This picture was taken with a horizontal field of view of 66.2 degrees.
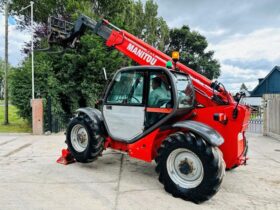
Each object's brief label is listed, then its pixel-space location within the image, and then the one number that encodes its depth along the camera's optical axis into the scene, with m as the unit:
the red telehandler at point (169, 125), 3.12
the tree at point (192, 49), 20.45
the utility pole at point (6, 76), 10.37
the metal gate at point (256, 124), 8.79
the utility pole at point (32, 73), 8.08
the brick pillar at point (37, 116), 7.90
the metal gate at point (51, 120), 8.19
